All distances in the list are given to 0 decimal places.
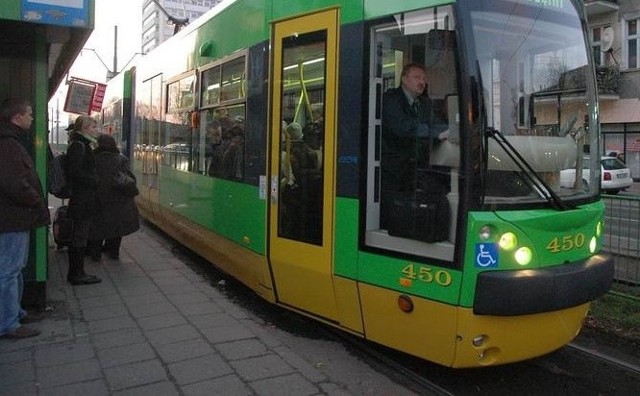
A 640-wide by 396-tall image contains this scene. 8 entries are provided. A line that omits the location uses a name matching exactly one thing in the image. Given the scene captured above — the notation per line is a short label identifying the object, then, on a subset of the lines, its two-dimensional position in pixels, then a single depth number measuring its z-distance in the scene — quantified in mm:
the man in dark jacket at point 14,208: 4230
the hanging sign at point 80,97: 10758
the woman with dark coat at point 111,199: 6852
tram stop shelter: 4949
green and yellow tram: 3555
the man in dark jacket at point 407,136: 3779
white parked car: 19719
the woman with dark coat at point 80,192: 6129
